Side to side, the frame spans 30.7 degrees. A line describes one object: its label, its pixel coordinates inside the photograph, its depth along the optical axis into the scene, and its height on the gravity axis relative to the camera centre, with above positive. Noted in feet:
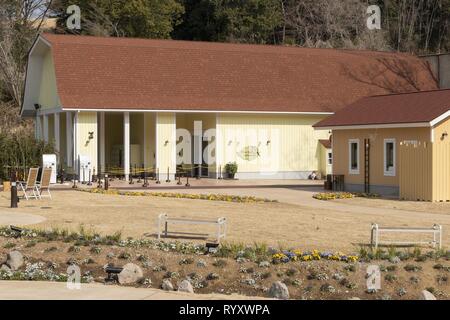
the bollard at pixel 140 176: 133.44 -2.12
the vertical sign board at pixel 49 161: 116.92 +0.42
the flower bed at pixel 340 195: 98.64 -4.02
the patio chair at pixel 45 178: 87.10 -1.51
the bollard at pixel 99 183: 113.58 -2.72
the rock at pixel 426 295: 42.29 -7.00
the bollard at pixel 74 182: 113.75 -2.71
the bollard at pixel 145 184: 119.48 -3.01
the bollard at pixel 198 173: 139.33 -1.70
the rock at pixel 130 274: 45.92 -6.27
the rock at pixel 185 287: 43.49 -6.63
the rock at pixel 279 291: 43.57 -6.88
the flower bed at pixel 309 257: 49.55 -5.71
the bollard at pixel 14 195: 77.61 -2.94
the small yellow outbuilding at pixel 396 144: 94.38 +2.29
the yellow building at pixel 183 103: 133.80 +10.19
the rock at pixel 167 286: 45.11 -6.79
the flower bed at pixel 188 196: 92.38 -3.82
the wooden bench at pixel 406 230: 54.70 -4.73
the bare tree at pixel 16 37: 201.36 +32.16
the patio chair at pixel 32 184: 86.38 -2.11
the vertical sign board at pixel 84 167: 127.65 -0.51
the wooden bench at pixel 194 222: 56.13 -4.17
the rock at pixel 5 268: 48.59 -6.30
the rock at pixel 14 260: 50.55 -5.99
